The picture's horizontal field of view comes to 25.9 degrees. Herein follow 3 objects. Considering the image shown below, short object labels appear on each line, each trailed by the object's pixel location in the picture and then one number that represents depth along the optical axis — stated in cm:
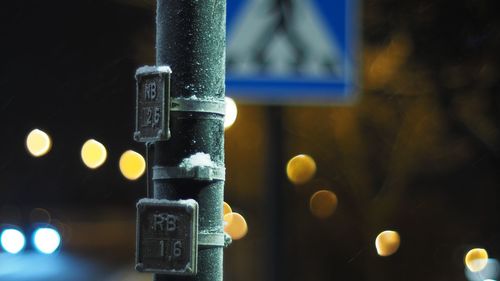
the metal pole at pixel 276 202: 424
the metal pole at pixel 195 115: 388
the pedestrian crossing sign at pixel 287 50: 460
